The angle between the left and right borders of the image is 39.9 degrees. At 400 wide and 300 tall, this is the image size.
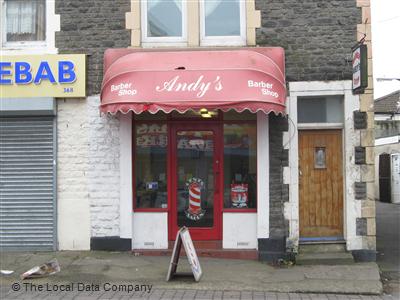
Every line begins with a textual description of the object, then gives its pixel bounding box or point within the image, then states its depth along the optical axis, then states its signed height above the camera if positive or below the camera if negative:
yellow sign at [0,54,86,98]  9.73 +1.71
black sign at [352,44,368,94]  8.75 +1.70
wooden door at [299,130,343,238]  9.73 -0.30
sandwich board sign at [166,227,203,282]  7.83 -1.18
